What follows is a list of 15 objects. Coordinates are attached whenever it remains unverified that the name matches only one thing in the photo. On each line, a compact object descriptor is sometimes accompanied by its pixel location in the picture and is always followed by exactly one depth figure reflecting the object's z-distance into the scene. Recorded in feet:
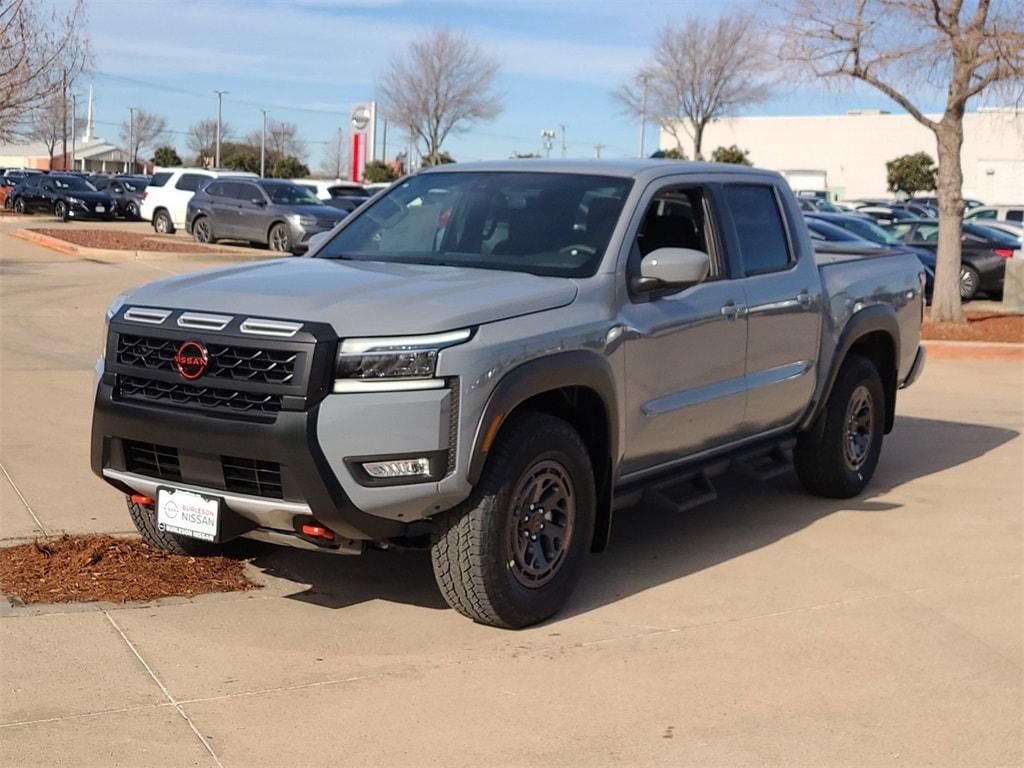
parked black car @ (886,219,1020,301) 73.61
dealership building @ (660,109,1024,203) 231.30
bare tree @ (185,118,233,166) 332.16
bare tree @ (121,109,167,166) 339.77
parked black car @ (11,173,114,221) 127.34
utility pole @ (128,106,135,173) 337.72
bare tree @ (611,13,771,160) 151.23
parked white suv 105.29
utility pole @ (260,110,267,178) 263.66
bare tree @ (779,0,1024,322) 52.90
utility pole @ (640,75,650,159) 159.84
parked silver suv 84.10
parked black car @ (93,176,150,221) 134.41
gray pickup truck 16.44
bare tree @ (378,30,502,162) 168.45
